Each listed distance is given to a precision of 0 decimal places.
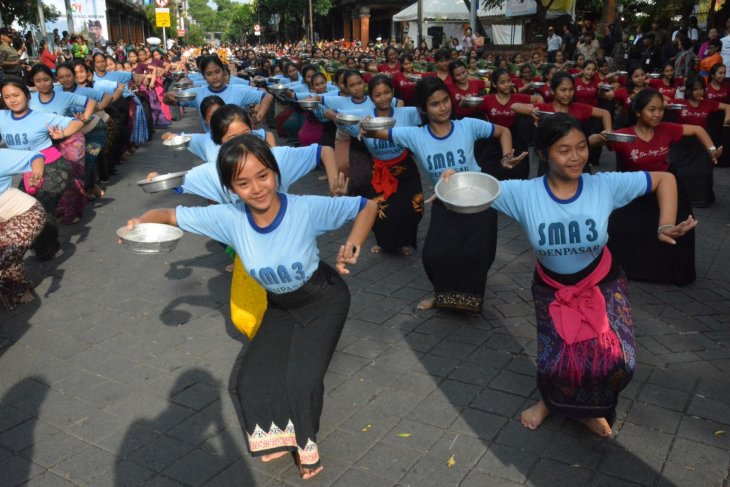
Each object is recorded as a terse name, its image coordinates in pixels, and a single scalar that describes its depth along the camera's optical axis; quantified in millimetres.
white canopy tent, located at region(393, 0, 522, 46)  29172
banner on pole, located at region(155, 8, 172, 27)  41062
